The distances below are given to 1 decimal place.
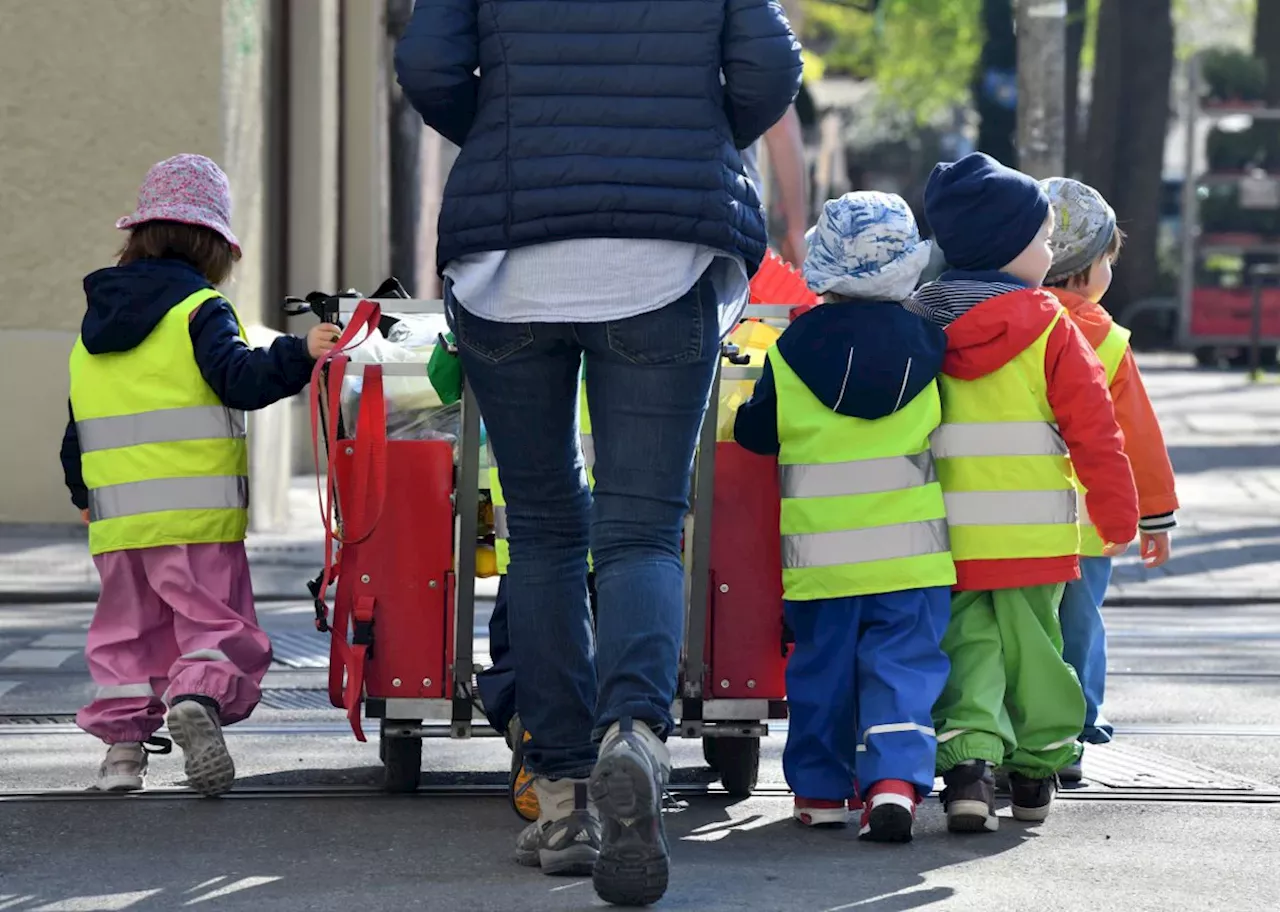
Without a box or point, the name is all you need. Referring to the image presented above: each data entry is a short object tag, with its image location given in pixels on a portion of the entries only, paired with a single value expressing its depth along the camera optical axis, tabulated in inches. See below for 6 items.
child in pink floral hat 423.2
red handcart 403.5
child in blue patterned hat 389.4
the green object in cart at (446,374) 391.2
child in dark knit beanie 398.0
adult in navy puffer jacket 330.0
